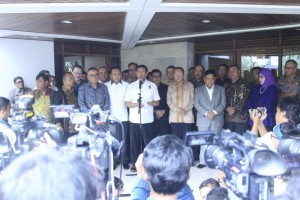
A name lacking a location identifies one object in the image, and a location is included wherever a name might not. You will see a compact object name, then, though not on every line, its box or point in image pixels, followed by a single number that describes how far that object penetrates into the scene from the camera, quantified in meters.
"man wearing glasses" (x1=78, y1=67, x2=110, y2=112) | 4.38
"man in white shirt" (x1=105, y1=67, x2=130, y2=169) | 4.64
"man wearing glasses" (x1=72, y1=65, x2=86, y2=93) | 5.32
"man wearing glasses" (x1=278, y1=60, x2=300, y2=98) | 4.49
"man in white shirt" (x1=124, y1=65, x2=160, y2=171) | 4.54
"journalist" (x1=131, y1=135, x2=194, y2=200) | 1.24
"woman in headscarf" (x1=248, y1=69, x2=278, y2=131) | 4.22
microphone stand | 4.41
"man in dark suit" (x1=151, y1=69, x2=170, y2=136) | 5.03
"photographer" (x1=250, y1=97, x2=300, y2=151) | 2.26
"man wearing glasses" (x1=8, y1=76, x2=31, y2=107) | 5.66
